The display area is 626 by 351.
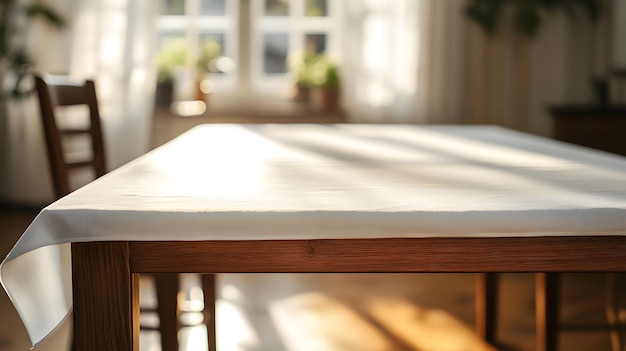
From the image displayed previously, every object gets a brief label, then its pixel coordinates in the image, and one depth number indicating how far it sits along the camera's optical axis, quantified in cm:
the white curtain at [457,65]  511
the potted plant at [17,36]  497
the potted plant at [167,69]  523
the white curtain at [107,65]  509
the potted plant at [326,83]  514
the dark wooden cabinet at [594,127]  407
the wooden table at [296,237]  109
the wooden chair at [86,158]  199
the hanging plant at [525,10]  489
